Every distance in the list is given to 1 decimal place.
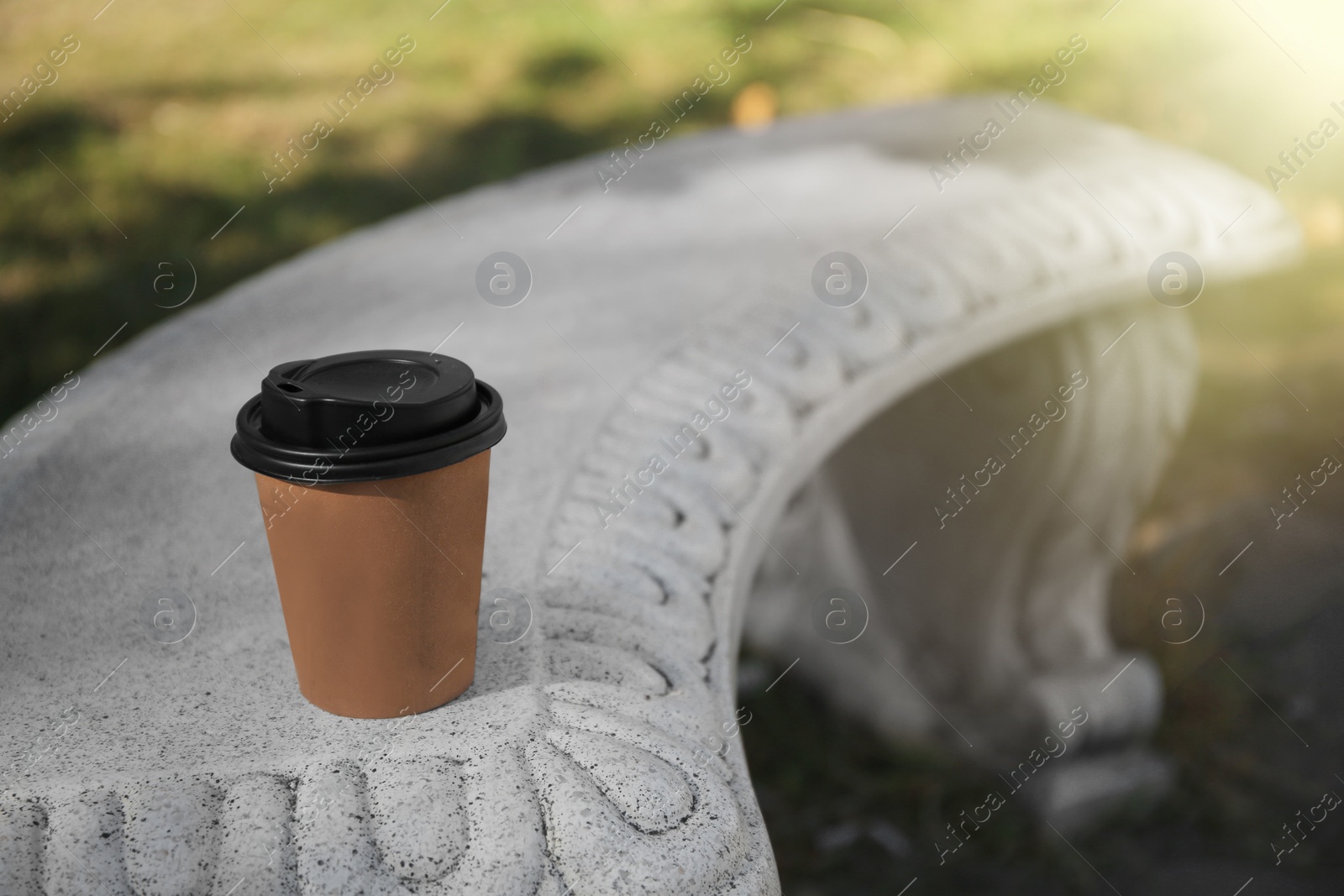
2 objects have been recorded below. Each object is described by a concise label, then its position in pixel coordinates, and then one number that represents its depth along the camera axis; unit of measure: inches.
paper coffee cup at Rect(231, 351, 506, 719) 36.3
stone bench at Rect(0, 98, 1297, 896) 36.2
